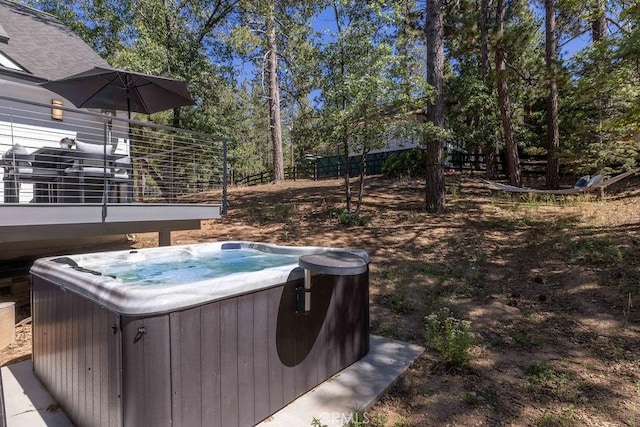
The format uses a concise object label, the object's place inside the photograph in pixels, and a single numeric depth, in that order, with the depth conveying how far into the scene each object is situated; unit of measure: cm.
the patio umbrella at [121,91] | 539
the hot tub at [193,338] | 188
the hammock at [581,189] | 704
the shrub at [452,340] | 318
